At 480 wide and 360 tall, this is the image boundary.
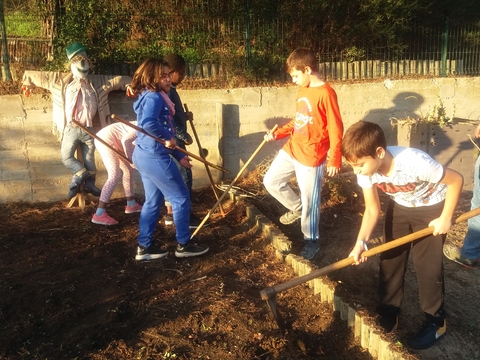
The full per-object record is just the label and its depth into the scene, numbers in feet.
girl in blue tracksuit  13.83
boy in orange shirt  14.60
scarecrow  18.85
